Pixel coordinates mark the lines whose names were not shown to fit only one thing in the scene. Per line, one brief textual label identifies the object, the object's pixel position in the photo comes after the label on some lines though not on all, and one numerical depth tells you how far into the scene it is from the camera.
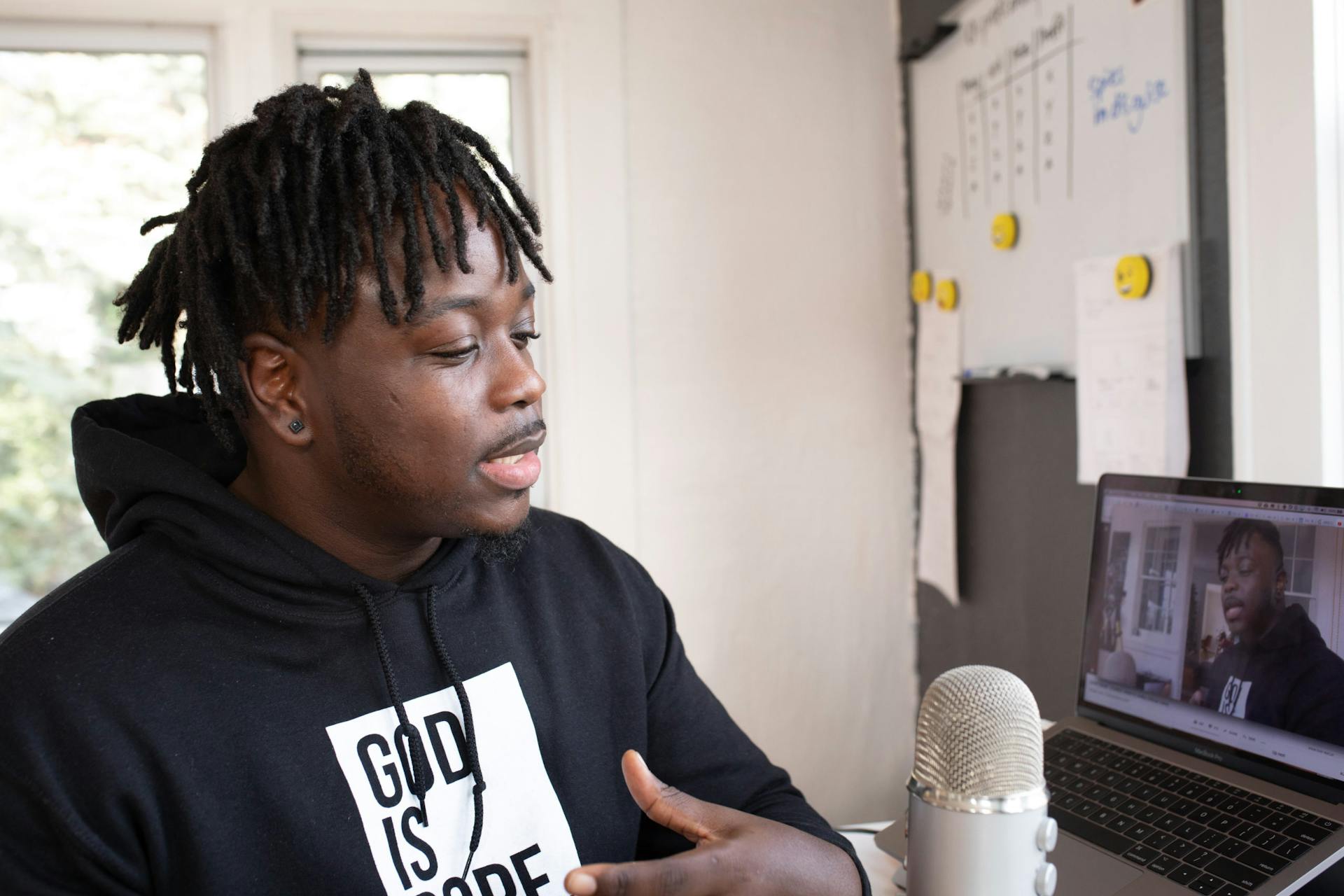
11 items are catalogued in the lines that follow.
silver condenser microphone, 0.64
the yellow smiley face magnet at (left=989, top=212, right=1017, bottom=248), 1.86
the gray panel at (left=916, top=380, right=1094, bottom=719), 1.79
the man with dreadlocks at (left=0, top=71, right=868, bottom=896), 0.84
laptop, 0.87
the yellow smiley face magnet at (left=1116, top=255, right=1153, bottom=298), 1.47
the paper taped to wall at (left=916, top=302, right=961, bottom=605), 2.20
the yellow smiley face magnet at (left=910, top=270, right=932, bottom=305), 2.26
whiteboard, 1.46
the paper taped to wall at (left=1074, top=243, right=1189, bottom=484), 1.42
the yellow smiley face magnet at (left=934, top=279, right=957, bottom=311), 2.15
